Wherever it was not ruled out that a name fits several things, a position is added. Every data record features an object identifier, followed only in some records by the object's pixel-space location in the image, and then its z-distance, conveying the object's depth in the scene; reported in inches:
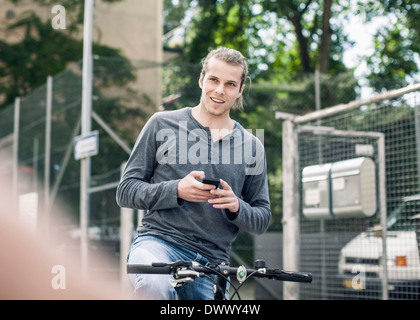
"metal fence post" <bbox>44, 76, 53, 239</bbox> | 426.7
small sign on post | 301.6
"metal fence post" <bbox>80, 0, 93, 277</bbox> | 329.4
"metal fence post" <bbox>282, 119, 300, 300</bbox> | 270.5
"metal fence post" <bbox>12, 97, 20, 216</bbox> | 485.7
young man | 111.6
